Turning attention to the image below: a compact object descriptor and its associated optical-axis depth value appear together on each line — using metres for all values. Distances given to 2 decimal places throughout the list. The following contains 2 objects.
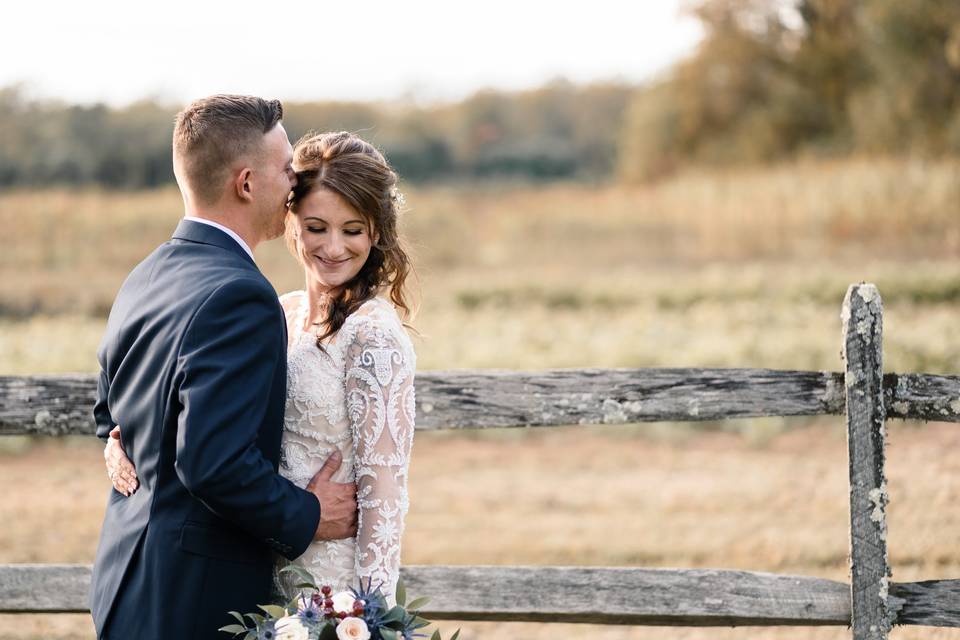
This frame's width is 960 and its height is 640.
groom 4.95
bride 5.55
